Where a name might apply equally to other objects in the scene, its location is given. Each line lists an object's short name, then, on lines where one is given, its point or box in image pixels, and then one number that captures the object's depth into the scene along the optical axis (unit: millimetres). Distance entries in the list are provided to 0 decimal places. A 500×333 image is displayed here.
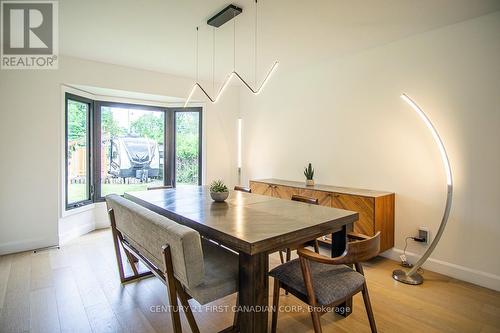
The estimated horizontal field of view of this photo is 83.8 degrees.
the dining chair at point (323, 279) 1589
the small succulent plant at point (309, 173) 4023
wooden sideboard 3092
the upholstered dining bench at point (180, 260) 1568
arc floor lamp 2650
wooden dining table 1624
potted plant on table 2695
